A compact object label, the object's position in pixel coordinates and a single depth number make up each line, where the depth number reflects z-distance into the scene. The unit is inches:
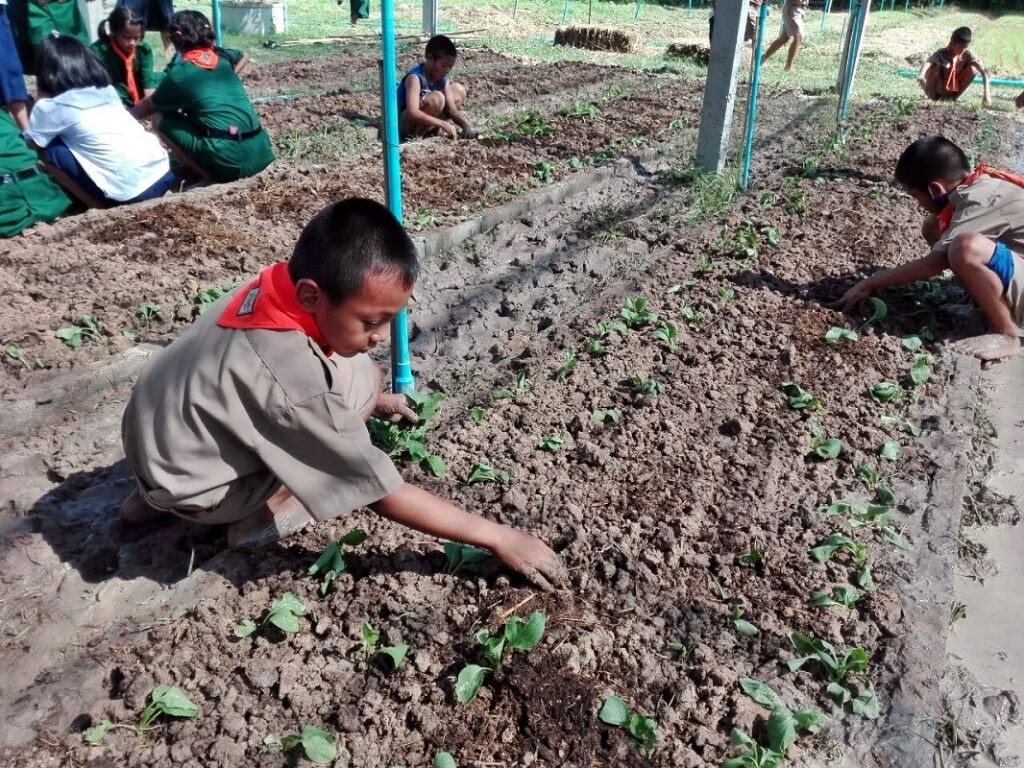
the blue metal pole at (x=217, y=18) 405.4
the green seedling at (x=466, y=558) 100.8
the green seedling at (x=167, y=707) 82.0
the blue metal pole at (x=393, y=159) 113.3
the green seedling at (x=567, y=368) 144.1
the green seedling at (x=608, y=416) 134.0
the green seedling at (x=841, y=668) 88.7
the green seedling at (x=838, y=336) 163.2
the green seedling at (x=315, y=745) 78.2
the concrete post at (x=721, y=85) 238.5
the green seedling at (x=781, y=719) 82.4
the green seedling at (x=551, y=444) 126.7
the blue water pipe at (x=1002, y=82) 588.7
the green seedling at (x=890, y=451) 131.4
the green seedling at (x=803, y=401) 141.0
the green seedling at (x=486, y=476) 117.7
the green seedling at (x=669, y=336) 157.2
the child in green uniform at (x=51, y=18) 291.4
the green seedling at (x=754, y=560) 107.0
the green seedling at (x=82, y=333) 152.3
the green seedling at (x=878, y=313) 170.6
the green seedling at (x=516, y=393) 137.1
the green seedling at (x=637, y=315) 163.2
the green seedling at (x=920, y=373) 152.6
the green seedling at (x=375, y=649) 88.4
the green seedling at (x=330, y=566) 98.5
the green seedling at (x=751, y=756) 79.4
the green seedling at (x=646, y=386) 140.6
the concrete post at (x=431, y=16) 538.3
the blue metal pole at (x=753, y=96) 233.7
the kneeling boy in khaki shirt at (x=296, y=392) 85.0
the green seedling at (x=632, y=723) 82.0
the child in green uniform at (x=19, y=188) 183.5
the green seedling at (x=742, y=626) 96.3
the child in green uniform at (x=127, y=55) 269.0
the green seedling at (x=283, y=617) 91.0
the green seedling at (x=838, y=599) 100.4
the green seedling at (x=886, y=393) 147.3
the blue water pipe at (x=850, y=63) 354.3
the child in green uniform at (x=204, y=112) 227.1
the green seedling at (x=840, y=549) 107.4
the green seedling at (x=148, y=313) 162.2
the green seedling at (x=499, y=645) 85.6
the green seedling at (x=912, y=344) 165.2
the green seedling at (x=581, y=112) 326.0
